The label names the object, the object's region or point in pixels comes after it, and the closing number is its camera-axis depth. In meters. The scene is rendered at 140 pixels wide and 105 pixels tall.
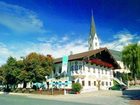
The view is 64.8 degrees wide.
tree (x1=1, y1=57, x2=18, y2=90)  24.42
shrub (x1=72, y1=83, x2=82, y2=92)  21.15
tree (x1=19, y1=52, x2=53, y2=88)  22.87
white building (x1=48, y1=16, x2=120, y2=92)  23.62
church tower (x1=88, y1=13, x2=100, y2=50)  49.50
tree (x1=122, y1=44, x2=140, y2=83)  21.89
